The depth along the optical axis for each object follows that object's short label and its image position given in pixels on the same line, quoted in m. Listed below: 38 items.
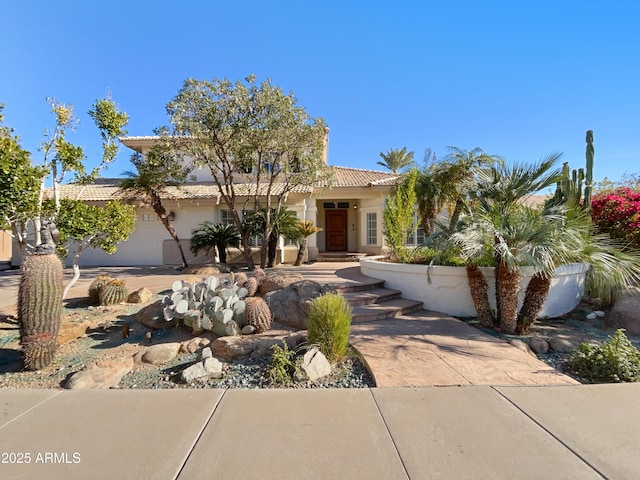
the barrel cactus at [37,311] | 4.49
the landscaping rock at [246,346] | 4.73
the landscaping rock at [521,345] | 5.15
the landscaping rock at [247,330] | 5.49
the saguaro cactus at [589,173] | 8.63
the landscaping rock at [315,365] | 4.06
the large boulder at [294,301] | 5.92
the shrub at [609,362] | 4.03
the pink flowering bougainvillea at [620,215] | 7.55
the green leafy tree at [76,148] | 6.08
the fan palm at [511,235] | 5.72
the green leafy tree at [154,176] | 12.11
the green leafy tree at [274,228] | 13.74
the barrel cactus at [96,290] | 7.75
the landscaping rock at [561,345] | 5.18
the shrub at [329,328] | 4.47
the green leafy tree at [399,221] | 9.02
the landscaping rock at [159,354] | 4.71
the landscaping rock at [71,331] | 5.56
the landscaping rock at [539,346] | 5.26
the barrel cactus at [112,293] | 7.59
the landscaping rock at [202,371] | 4.08
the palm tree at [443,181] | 11.04
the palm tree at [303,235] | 14.50
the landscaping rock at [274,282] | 7.18
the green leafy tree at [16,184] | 4.86
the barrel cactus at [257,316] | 5.54
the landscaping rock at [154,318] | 5.93
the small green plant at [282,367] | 3.97
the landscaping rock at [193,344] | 5.06
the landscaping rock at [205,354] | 4.58
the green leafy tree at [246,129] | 10.29
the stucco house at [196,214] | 15.98
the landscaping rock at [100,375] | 3.96
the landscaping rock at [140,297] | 7.80
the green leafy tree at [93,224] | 6.04
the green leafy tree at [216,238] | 14.38
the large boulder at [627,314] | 6.05
